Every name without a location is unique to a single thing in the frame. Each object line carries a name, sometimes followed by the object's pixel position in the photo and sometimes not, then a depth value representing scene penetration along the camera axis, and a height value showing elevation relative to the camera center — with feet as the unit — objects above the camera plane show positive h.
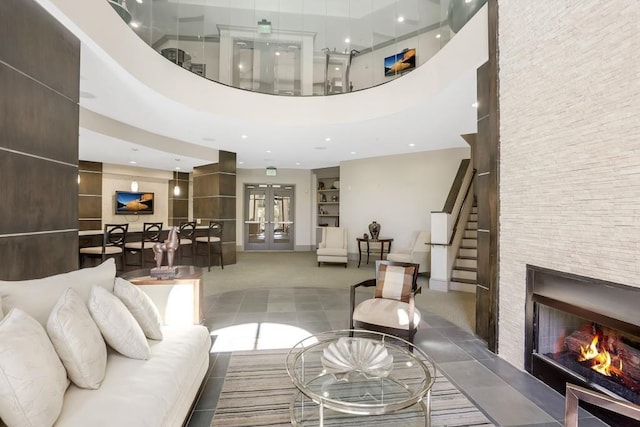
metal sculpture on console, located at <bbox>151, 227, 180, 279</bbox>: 10.37 -1.59
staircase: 17.48 -3.07
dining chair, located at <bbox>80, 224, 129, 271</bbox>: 16.78 -2.21
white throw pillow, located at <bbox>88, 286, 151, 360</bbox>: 5.54 -2.18
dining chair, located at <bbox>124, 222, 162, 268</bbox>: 19.80 -2.21
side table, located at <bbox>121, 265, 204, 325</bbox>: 9.09 -2.62
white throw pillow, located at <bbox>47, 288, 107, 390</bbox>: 4.58 -2.10
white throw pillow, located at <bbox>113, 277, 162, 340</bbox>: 6.49 -2.13
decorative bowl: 6.64 -3.38
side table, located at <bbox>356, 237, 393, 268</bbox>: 24.87 -2.82
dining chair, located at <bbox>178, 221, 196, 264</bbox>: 22.40 -1.89
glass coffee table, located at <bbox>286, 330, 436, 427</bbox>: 6.23 -3.80
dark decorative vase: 26.09 -1.49
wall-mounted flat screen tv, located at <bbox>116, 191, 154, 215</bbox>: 29.89 +0.85
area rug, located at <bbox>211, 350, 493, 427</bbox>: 6.28 -4.43
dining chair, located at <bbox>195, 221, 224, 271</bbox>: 22.73 -2.20
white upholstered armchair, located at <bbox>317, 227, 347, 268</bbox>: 24.30 -2.79
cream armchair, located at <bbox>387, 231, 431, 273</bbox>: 20.68 -2.91
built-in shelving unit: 33.26 +1.67
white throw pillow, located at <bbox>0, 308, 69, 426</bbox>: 3.55 -2.10
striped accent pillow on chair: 10.81 -2.56
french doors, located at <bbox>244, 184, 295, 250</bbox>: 34.55 -0.71
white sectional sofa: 4.19 -2.85
